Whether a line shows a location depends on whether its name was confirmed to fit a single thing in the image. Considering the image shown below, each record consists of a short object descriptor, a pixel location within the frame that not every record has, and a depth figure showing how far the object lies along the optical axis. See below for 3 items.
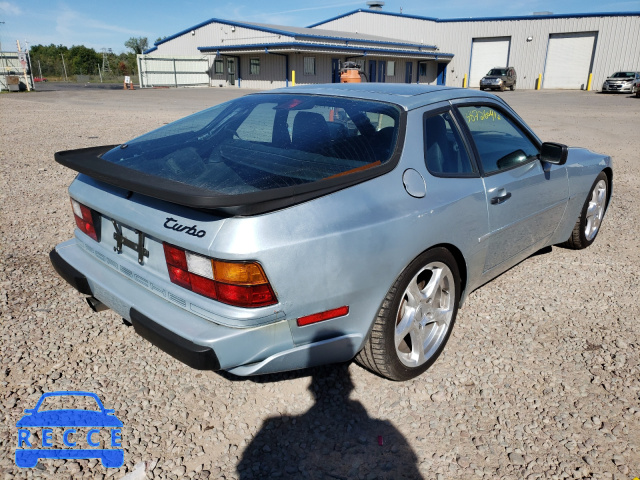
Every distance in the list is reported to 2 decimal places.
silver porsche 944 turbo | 1.97
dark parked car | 36.47
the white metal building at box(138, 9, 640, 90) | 36.91
